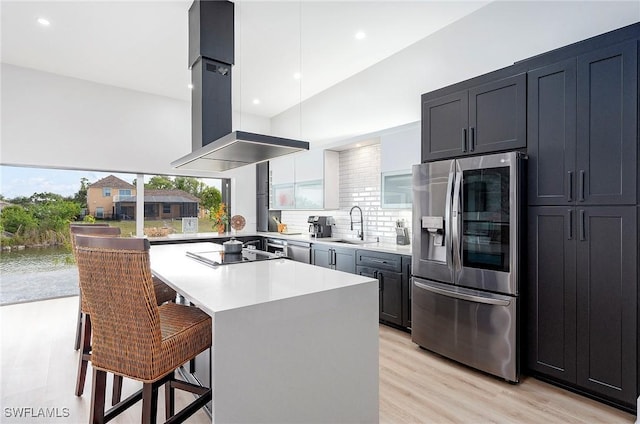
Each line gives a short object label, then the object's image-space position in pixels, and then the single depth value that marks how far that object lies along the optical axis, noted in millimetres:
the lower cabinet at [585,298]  2010
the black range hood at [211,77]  2885
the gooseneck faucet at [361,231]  4538
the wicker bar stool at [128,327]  1333
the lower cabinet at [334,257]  3934
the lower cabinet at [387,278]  3398
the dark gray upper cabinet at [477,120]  2512
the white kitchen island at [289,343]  1331
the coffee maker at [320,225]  4965
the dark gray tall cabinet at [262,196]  6152
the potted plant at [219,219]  5397
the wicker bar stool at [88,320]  2135
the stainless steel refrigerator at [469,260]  2422
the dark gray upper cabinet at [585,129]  2010
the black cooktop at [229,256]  2357
